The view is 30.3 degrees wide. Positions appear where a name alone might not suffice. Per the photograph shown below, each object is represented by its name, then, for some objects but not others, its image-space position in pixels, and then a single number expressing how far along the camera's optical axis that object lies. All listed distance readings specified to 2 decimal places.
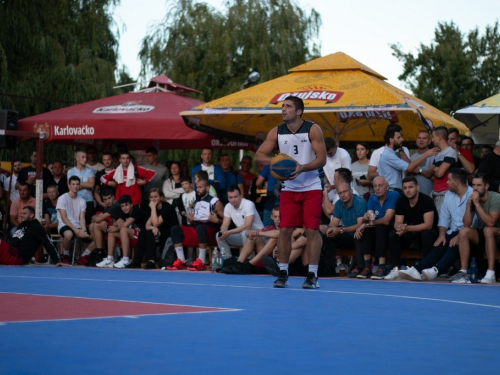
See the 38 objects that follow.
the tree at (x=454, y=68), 49.59
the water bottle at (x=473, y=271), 12.73
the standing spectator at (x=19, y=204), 18.03
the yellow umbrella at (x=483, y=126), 17.70
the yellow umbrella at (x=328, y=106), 14.81
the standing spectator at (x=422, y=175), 14.55
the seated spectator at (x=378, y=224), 13.82
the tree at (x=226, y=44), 31.23
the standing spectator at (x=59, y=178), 18.61
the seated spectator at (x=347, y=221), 14.12
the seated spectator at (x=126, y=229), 16.78
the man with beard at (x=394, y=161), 14.10
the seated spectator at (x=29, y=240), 16.69
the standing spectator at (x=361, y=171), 15.20
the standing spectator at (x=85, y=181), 17.81
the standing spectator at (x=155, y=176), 17.59
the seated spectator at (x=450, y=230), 13.16
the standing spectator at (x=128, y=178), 17.19
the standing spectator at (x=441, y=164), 13.94
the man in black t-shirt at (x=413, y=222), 13.58
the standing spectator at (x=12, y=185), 18.81
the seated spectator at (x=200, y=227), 16.12
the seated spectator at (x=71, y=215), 17.44
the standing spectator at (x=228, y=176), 17.17
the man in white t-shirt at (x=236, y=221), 15.38
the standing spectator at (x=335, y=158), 14.67
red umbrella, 17.52
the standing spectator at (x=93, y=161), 18.48
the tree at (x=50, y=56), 26.72
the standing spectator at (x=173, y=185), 17.36
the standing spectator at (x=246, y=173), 18.27
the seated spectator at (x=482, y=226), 12.77
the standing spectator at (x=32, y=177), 18.67
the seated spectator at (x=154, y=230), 16.53
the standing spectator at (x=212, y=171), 17.02
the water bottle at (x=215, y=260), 15.17
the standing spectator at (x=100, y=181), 17.73
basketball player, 10.50
